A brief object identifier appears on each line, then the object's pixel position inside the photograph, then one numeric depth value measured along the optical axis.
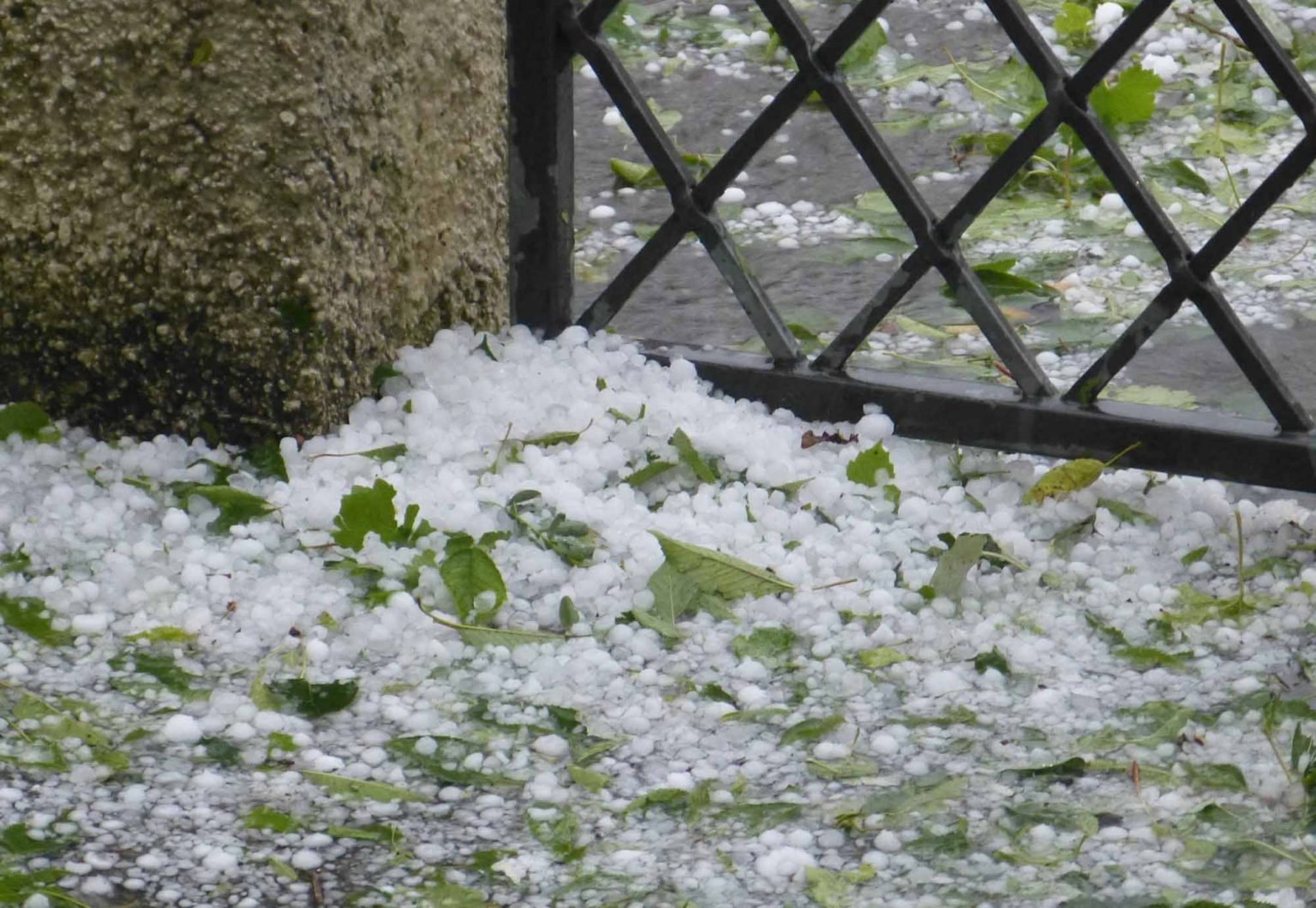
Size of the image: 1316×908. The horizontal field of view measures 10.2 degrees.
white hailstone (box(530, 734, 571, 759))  4.18
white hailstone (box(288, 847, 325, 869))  4.09
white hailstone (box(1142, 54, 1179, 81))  5.15
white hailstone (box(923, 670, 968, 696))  4.23
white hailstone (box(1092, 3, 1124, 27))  5.22
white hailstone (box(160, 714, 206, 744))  4.18
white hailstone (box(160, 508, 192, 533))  4.35
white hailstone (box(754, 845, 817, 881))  4.09
